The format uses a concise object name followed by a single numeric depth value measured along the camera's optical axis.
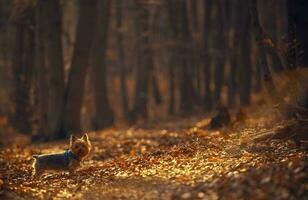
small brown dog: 14.93
